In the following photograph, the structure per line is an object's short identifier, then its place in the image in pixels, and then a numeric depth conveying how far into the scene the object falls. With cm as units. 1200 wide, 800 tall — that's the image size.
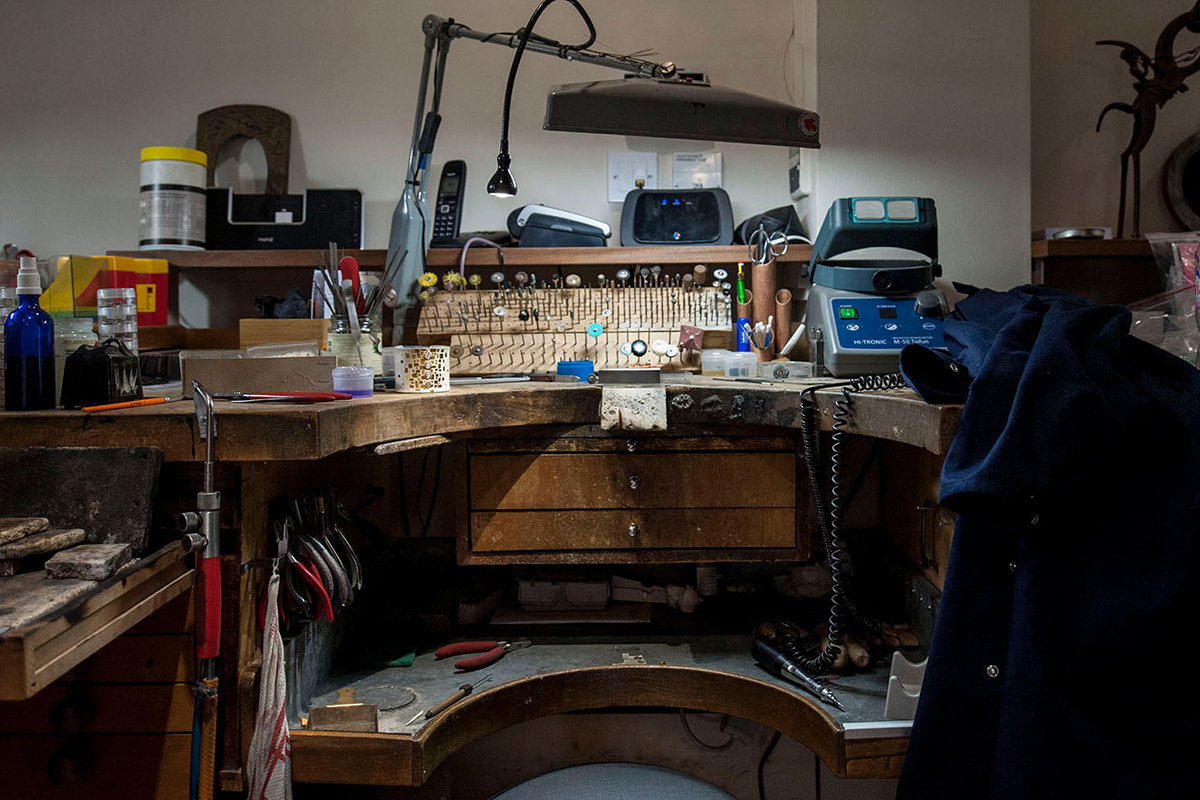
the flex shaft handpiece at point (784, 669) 157
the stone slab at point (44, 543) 103
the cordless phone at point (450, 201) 239
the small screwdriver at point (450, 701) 152
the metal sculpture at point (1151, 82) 242
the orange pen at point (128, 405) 132
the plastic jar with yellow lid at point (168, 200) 232
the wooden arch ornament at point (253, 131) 255
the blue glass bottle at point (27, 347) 133
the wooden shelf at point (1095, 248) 227
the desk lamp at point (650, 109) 176
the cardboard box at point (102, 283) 184
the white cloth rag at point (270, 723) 136
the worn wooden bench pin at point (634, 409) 164
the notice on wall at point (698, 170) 258
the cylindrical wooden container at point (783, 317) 227
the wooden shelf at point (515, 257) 233
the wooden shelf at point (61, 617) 83
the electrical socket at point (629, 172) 259
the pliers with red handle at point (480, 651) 177
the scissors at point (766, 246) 226
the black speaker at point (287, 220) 243
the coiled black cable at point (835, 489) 154
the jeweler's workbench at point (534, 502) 128
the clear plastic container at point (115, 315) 147
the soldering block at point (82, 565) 102
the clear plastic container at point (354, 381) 162
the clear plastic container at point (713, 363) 222
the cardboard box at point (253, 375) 152
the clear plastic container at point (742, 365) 207
